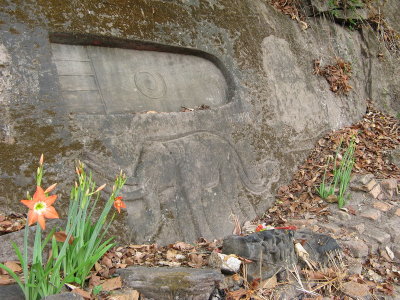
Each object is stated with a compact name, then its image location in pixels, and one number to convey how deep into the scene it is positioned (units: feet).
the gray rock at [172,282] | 6.51
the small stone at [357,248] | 10.02
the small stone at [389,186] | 13.25
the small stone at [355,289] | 8.21
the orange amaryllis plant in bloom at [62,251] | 4.81
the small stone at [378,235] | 10.78
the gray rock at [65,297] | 5.06
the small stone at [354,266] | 9.25
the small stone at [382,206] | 12.39
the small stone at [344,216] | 11.80
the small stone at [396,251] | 10.54
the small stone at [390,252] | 10.47
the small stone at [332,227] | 11.14
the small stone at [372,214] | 11.76
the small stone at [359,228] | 11.14
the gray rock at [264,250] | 7.76
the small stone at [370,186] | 12.96
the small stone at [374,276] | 9.52
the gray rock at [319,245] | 9.07
